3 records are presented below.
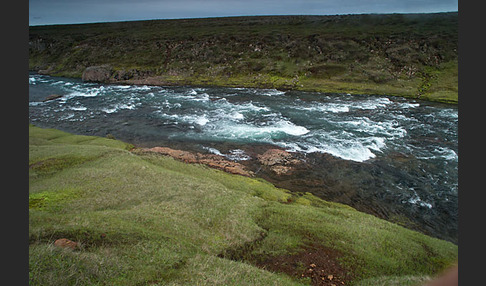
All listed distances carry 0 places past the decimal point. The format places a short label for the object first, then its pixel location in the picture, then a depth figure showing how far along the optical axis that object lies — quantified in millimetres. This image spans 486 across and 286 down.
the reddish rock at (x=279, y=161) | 39281
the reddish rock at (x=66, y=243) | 13620
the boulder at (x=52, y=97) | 81675
